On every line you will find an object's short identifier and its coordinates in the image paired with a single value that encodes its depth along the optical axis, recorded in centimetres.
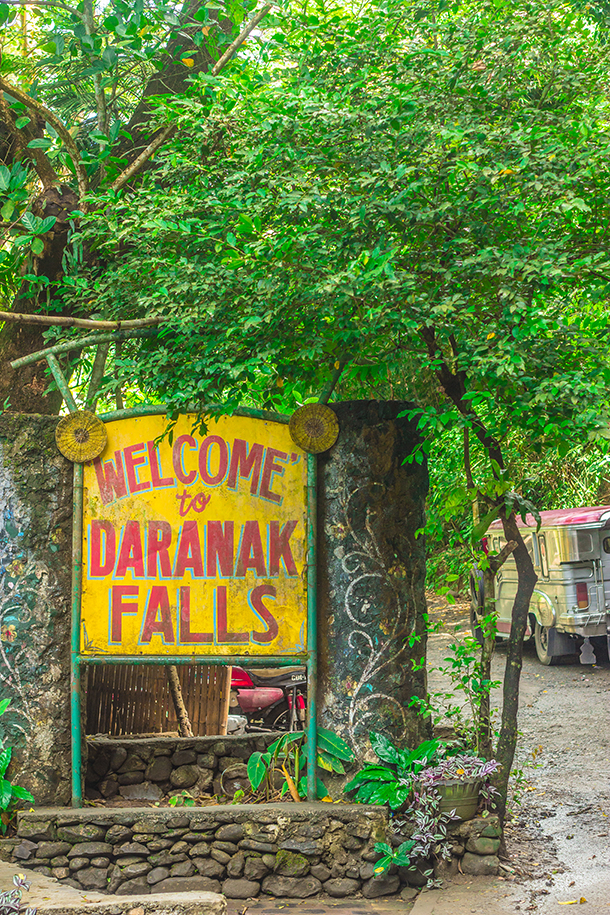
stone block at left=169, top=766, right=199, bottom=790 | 644
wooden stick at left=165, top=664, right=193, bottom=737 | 725
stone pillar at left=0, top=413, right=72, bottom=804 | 544
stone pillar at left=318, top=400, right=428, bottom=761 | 548
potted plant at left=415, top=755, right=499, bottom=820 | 520
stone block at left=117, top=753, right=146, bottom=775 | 641
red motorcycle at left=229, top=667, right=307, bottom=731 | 943
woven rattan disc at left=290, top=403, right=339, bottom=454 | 561
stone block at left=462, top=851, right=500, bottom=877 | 518
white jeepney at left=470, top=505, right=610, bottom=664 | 1210
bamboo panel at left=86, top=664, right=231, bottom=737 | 708
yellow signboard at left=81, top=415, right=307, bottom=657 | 549
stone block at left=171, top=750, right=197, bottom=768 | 653
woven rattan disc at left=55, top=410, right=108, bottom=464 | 559
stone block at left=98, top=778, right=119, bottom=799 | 627
